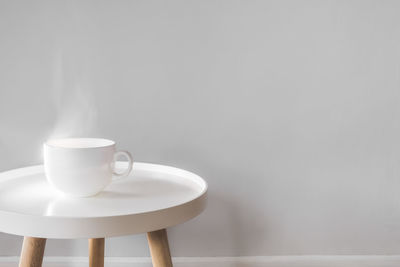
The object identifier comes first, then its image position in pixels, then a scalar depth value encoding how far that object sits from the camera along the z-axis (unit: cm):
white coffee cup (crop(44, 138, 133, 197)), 76
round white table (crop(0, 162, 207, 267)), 63
